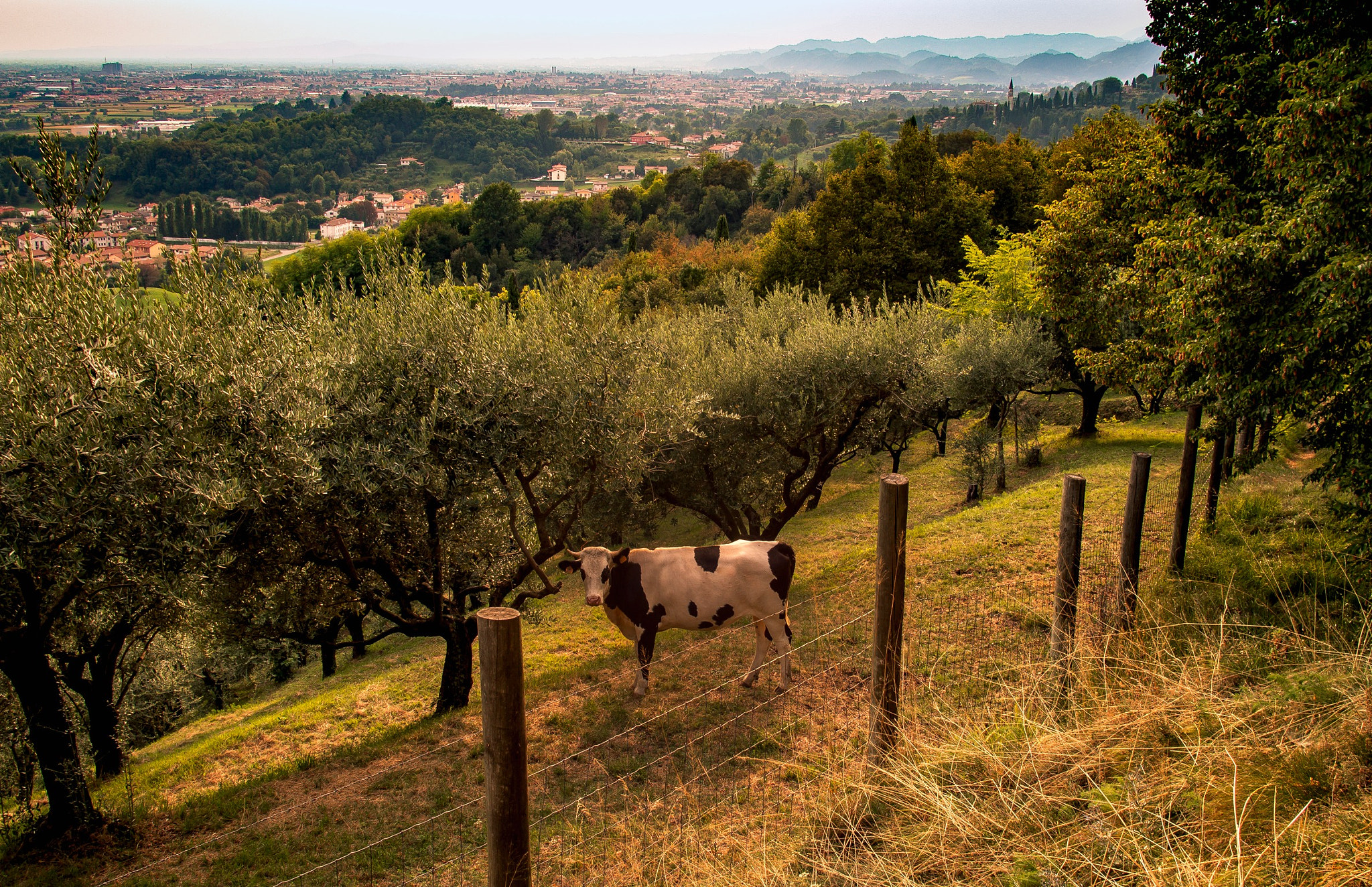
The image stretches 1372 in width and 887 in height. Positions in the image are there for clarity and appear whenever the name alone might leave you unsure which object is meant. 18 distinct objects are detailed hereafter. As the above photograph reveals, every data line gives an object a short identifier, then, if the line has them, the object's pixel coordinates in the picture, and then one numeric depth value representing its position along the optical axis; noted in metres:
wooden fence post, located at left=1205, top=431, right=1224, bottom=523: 11.98
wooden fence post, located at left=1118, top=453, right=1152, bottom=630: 7.46
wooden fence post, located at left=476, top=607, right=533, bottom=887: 4.04
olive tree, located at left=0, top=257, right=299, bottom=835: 7.31
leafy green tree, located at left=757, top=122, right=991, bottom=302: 39.03
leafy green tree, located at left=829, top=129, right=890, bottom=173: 86.37
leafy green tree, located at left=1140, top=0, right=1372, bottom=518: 8.55
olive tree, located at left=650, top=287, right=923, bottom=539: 18.67
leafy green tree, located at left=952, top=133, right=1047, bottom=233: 46.97
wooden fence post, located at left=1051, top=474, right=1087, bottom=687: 6.86
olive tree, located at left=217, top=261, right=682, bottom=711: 10.08
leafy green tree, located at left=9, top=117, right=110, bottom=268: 8.48
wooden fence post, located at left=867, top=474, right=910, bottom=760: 5.74
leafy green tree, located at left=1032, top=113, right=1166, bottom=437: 14.08
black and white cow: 11.66
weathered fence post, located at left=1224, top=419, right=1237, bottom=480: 11.71
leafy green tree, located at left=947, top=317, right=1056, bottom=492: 23.28
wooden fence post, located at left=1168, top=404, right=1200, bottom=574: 10.20
